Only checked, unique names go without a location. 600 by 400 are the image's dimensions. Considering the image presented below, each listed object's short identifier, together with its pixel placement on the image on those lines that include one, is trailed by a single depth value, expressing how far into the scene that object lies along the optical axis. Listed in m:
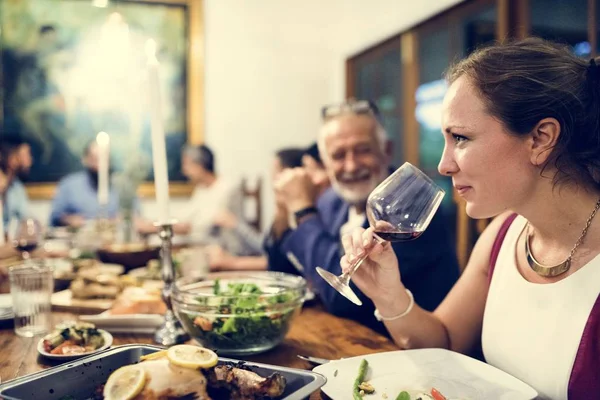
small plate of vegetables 1.06
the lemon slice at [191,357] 0.71
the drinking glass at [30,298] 1.27
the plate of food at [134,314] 1.27
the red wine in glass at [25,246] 1.97
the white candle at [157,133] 1.17
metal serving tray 0.71
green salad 1.08
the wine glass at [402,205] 0.98
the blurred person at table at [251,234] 2.28
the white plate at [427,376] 0.88
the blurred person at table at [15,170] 3.90
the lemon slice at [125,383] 0.68
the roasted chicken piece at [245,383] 0.73
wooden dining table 1.06
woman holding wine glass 1.00
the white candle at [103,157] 2.72
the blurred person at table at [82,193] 4.55
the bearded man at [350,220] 1.62
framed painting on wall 4.60
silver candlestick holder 1.21
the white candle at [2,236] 2.52
